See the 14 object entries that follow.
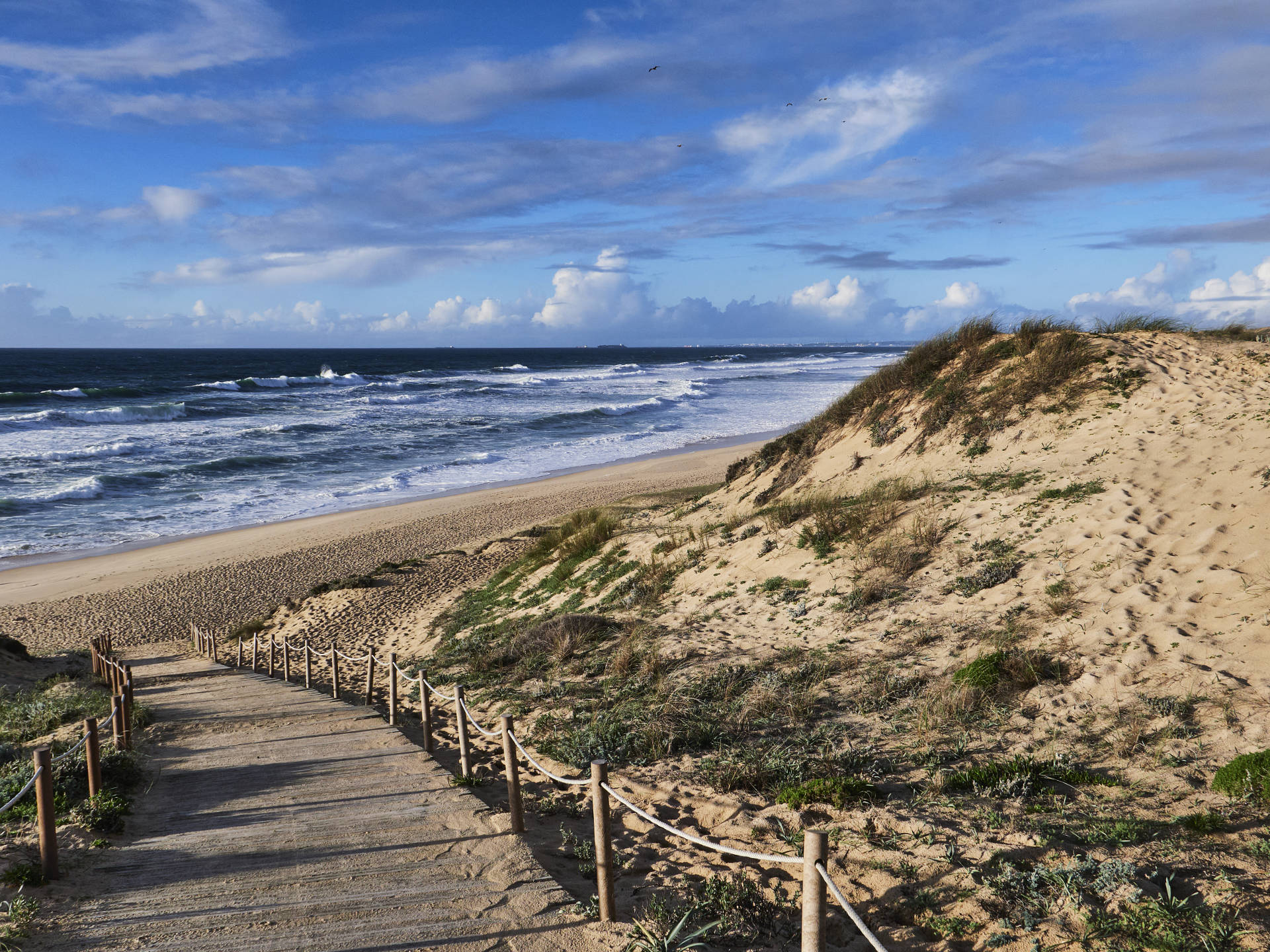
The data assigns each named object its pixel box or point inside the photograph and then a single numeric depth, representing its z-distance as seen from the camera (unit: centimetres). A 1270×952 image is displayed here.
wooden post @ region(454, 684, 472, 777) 662
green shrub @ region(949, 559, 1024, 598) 845
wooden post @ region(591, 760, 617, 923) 429
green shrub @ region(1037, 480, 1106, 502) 970
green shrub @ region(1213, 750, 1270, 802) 476
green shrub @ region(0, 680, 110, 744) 896
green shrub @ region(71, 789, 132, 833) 535
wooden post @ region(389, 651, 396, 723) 866
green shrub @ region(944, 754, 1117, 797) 526
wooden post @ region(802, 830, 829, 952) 325
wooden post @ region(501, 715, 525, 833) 541
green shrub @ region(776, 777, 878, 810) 532
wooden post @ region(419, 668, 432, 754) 766
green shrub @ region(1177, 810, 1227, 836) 450
